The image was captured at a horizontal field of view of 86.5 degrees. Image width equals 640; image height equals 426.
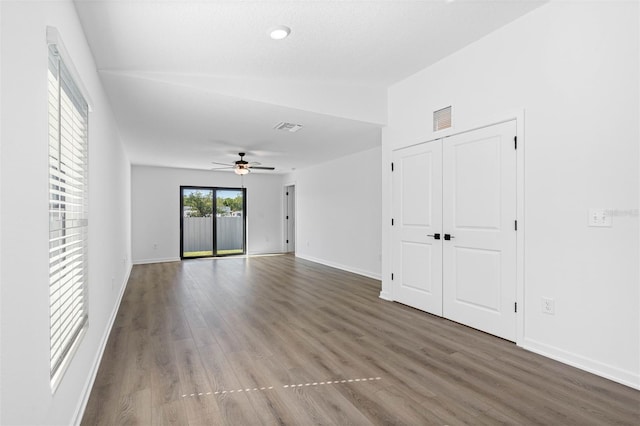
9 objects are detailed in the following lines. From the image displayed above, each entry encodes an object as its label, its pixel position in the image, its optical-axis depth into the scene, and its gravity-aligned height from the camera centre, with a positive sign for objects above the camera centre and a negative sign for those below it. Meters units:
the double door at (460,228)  3.18 -0.18
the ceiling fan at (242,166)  6.63 +0.88
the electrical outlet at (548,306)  2.81 -0.79
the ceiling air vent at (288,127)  4.74 +1.21
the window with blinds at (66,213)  1.67 -0.01
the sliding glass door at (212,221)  9.18 -0.29
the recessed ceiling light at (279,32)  2.85 +1.53
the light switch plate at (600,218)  2.47 -0.05
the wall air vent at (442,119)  3.76 +1.04
